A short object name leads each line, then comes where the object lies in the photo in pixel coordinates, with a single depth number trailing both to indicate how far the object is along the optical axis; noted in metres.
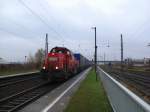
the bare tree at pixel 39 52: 53.54
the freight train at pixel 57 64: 12.94
